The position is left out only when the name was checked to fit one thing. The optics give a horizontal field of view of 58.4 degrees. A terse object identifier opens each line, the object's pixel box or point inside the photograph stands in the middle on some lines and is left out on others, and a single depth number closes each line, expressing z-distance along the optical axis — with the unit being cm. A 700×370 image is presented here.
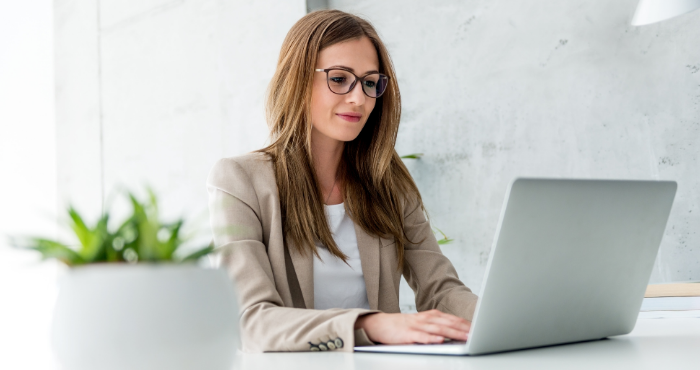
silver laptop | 84
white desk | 80
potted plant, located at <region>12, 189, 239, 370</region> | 47
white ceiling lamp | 207
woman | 162
